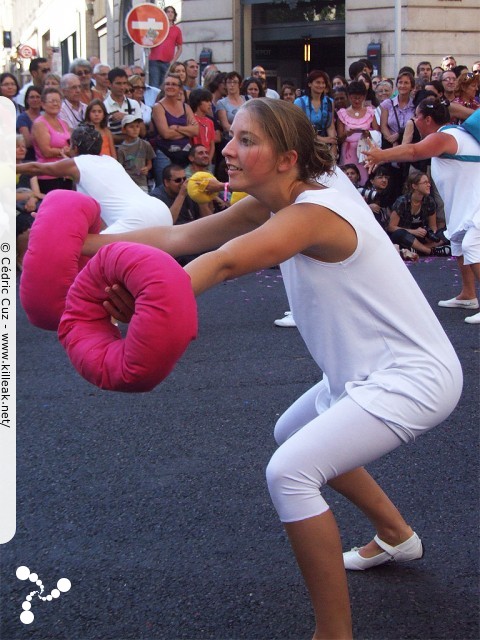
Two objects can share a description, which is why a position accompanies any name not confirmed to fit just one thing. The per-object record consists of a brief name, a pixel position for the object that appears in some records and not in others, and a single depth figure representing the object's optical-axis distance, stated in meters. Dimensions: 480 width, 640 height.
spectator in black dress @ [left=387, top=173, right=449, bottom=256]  11.09
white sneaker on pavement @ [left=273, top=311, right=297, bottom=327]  7.41
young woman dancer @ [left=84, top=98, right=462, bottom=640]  2.58
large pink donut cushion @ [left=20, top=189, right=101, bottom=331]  2.88
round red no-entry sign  11.52
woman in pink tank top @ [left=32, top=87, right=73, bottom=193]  9.43
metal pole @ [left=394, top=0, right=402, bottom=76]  15.28
